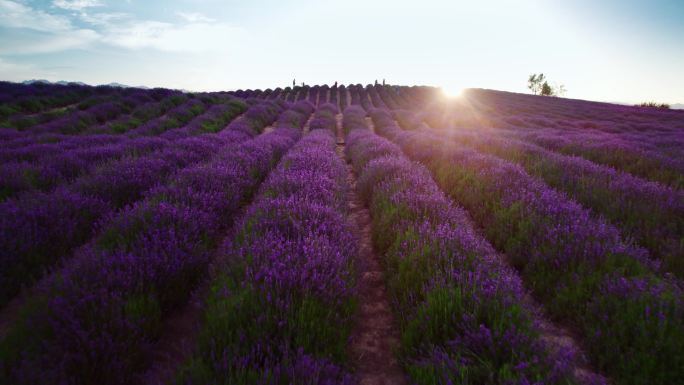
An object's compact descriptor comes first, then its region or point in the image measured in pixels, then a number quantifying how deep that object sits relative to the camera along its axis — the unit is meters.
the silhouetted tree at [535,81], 72.88
